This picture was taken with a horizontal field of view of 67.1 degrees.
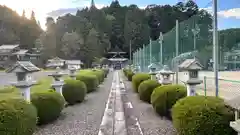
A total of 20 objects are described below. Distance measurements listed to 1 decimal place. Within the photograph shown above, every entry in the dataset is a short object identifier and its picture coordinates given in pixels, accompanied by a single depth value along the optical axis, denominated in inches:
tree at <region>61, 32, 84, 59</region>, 1429.6
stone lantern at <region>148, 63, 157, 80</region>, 333.2
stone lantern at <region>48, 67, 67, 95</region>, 235.6
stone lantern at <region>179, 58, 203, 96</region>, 151.8
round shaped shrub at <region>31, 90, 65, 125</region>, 174.5
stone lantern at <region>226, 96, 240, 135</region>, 89.2
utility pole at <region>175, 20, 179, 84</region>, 261.0
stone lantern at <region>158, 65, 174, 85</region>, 236.3
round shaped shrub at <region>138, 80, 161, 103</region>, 258.6
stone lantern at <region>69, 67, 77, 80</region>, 336.4
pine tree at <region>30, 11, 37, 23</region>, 1806.8
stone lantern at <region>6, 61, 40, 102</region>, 151.4
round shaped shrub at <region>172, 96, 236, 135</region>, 108.9
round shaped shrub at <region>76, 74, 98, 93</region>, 360.5
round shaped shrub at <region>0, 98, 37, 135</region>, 112.6
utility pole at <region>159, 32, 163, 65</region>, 356.3
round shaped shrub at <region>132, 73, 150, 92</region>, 339.6
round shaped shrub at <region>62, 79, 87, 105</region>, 259.7
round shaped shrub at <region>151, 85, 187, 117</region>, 177.0
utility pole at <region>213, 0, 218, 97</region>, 147.6
